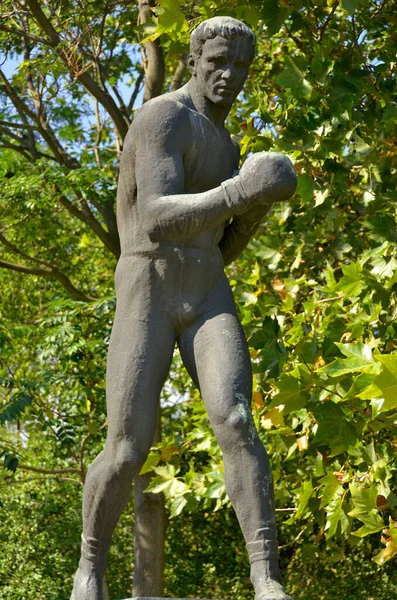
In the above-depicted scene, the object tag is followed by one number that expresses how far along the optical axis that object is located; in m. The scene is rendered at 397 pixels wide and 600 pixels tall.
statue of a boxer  4.52
